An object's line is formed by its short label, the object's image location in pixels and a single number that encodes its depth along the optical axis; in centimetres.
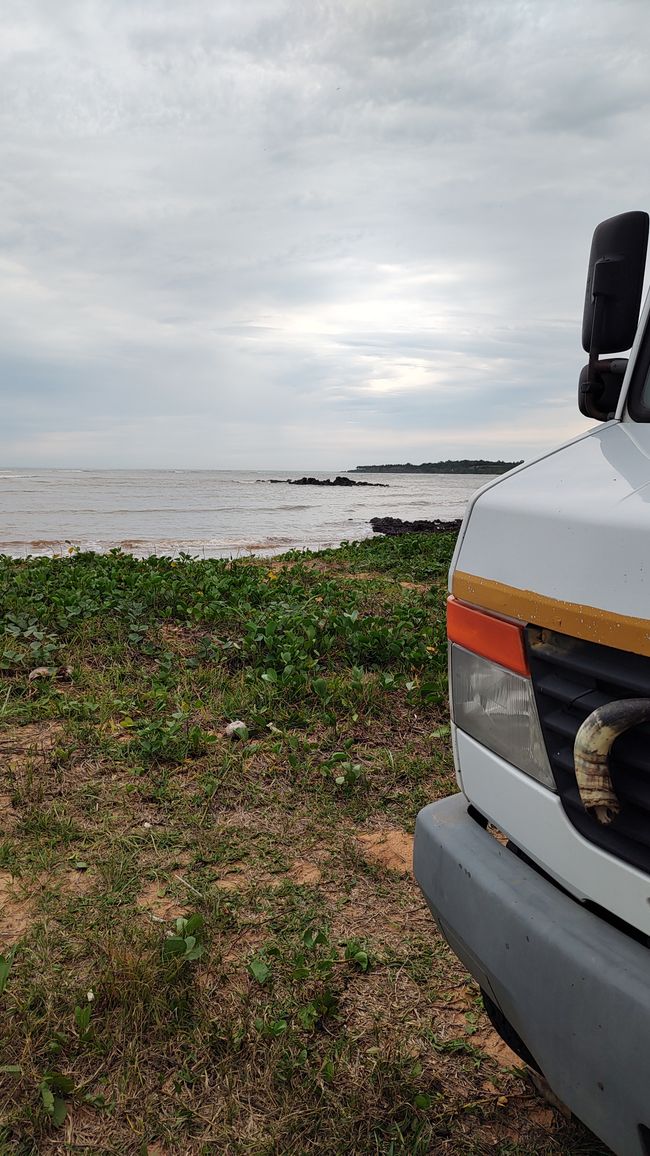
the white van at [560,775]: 140
